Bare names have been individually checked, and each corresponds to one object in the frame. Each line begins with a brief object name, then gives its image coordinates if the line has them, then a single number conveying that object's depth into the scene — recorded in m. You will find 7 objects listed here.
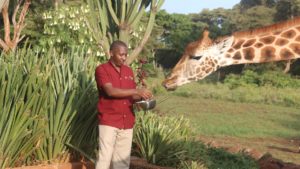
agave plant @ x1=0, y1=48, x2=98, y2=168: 5.62
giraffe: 5.91
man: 5.16
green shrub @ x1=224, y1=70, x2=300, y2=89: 29.38
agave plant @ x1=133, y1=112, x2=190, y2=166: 6.69
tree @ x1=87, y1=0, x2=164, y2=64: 9.55
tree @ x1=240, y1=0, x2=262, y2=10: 62.38
